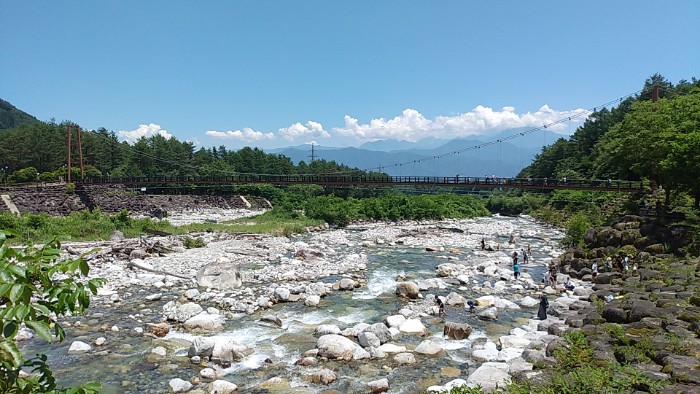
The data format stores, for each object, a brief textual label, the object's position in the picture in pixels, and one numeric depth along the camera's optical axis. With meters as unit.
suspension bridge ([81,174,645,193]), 36.84
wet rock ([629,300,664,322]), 12.08
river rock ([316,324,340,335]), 13.26
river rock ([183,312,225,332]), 13.72
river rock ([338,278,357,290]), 19.30
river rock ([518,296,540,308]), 17.03
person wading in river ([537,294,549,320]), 15.02
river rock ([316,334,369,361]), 11.58
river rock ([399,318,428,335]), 13.66
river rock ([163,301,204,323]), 14.56
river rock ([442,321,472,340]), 13.23
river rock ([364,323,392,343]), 12.85
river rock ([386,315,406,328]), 14.04
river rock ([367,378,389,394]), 9.85
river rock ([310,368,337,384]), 10.29
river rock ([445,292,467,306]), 16.94
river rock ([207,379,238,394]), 9.63
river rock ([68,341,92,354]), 11.84
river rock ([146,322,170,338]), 13.22
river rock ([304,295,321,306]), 16.66
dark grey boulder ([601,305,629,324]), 12.59
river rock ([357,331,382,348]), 12.34
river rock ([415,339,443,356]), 11.96
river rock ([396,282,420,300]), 18.02
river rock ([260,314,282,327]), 14.42
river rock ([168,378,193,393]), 9.70
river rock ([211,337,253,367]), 11.23
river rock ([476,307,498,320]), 15.26
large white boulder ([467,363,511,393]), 9.22
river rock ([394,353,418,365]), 11.34
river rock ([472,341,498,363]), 11.45
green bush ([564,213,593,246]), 29.30
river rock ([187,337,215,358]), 11.44
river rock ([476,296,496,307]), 16.78
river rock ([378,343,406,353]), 12.04
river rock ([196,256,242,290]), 18.97
